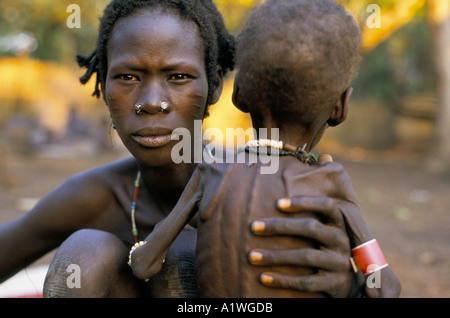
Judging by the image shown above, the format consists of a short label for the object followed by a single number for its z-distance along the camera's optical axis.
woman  0.56
